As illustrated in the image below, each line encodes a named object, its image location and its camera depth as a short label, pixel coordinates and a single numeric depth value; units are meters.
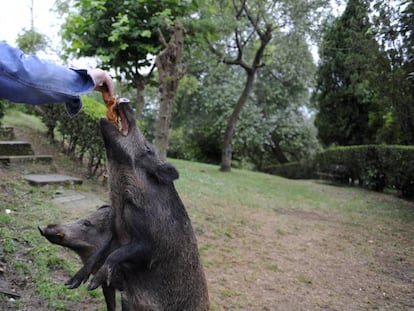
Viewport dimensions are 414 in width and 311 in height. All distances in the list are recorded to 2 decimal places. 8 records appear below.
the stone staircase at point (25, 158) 6.49
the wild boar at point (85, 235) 2.95
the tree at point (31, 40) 16.97
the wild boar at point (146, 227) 2.47
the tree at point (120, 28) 7.00
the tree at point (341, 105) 17.91
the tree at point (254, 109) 15.46
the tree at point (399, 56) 7.66
